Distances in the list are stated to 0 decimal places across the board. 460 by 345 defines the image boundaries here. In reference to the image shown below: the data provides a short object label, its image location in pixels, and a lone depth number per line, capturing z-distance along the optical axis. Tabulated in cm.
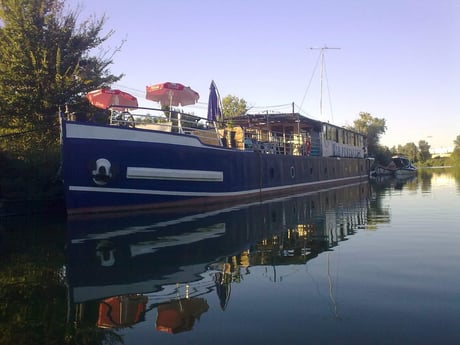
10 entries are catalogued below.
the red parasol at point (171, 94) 1442
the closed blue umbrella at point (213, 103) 1727
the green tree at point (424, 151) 12169
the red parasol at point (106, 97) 1483
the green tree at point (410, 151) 11850
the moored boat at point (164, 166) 1138
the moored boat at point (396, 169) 5112
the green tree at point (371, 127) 7725
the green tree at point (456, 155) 9183
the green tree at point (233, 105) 5894
